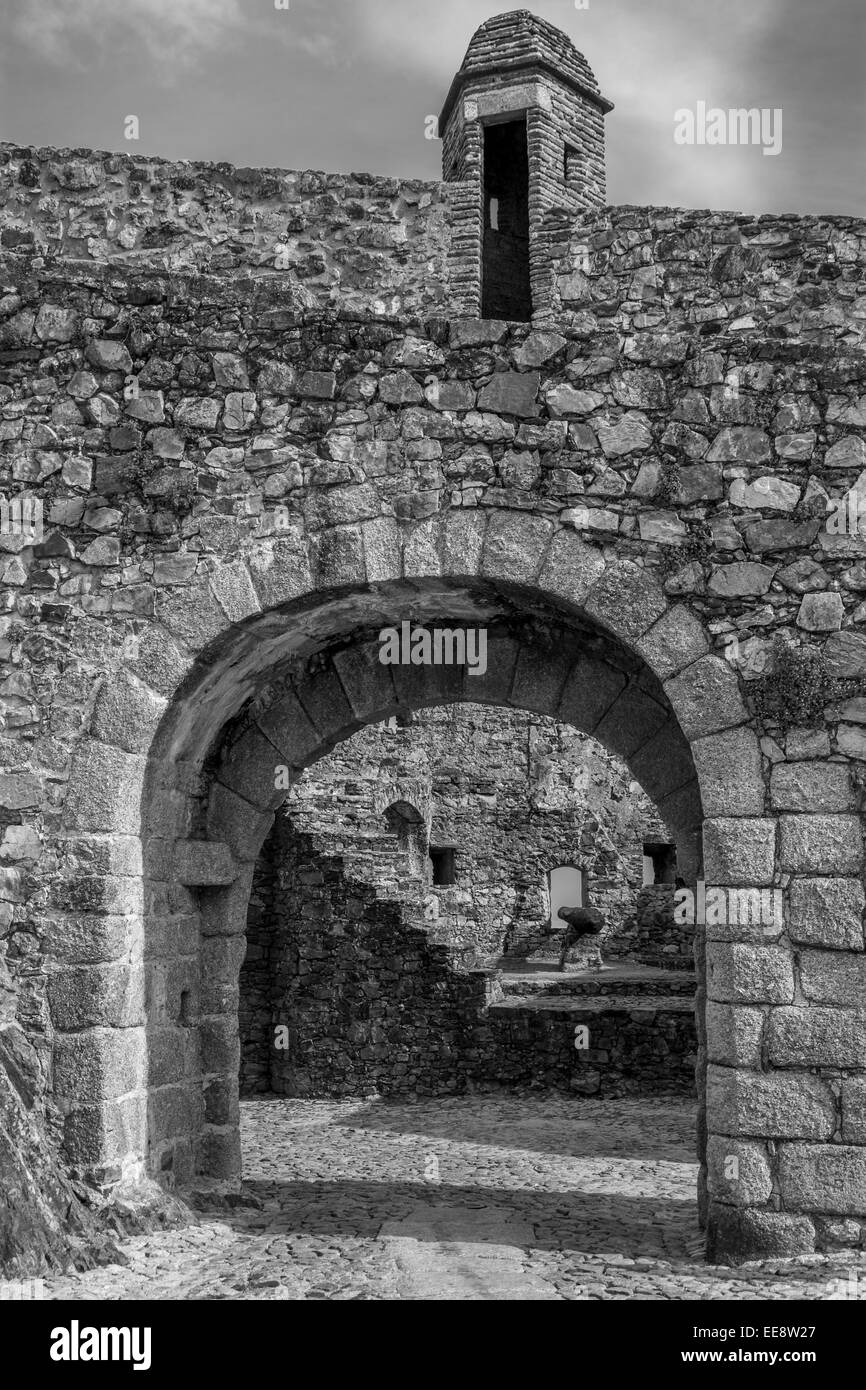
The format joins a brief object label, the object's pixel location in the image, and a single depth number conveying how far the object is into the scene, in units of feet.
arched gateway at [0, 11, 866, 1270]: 17.04
